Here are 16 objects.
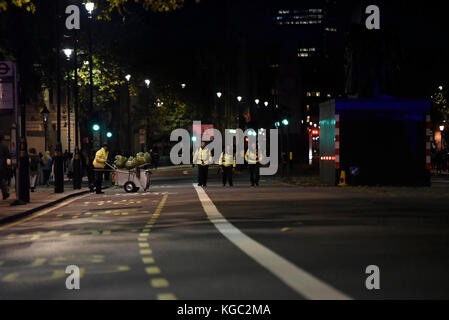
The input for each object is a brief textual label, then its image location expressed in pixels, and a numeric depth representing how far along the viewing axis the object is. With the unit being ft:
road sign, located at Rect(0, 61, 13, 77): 90.27
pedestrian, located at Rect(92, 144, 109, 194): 120.98
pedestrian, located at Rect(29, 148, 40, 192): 133.39
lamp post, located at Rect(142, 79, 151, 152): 291.99
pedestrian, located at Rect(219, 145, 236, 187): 135.74
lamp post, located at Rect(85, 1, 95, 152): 151.33
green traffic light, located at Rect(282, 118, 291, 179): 163.77
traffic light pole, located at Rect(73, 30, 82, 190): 133.69
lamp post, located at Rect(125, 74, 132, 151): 225.64
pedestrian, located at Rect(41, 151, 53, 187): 154.30
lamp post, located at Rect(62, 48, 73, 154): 149.27
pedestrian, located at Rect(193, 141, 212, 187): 135.23
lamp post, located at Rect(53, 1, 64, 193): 120.47
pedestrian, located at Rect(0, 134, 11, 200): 102.58
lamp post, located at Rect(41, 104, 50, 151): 215.96
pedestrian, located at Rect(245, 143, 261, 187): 135.64
